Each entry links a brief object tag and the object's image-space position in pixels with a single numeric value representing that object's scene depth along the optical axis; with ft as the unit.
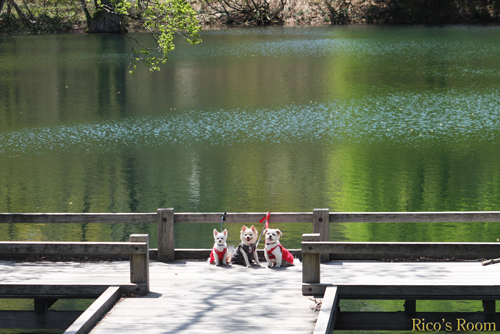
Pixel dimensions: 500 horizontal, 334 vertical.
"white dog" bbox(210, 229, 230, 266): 51.11
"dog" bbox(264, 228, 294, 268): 49.64
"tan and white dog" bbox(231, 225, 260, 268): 50.92
